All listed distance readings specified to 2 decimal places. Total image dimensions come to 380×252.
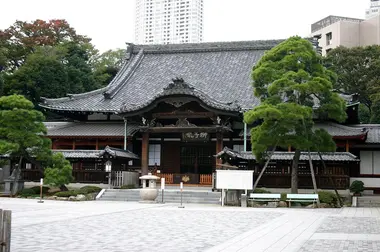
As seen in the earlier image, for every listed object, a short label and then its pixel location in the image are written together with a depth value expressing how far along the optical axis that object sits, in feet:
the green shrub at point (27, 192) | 103.80
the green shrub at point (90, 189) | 102.11
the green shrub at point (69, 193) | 99.25
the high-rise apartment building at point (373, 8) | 401.29
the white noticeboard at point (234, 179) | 88.02
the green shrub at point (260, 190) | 95.89
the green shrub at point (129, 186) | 109.70
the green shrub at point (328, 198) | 89.97
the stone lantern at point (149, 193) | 92.07
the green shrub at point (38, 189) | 106.00
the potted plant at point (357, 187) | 106.22
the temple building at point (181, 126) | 107.55
